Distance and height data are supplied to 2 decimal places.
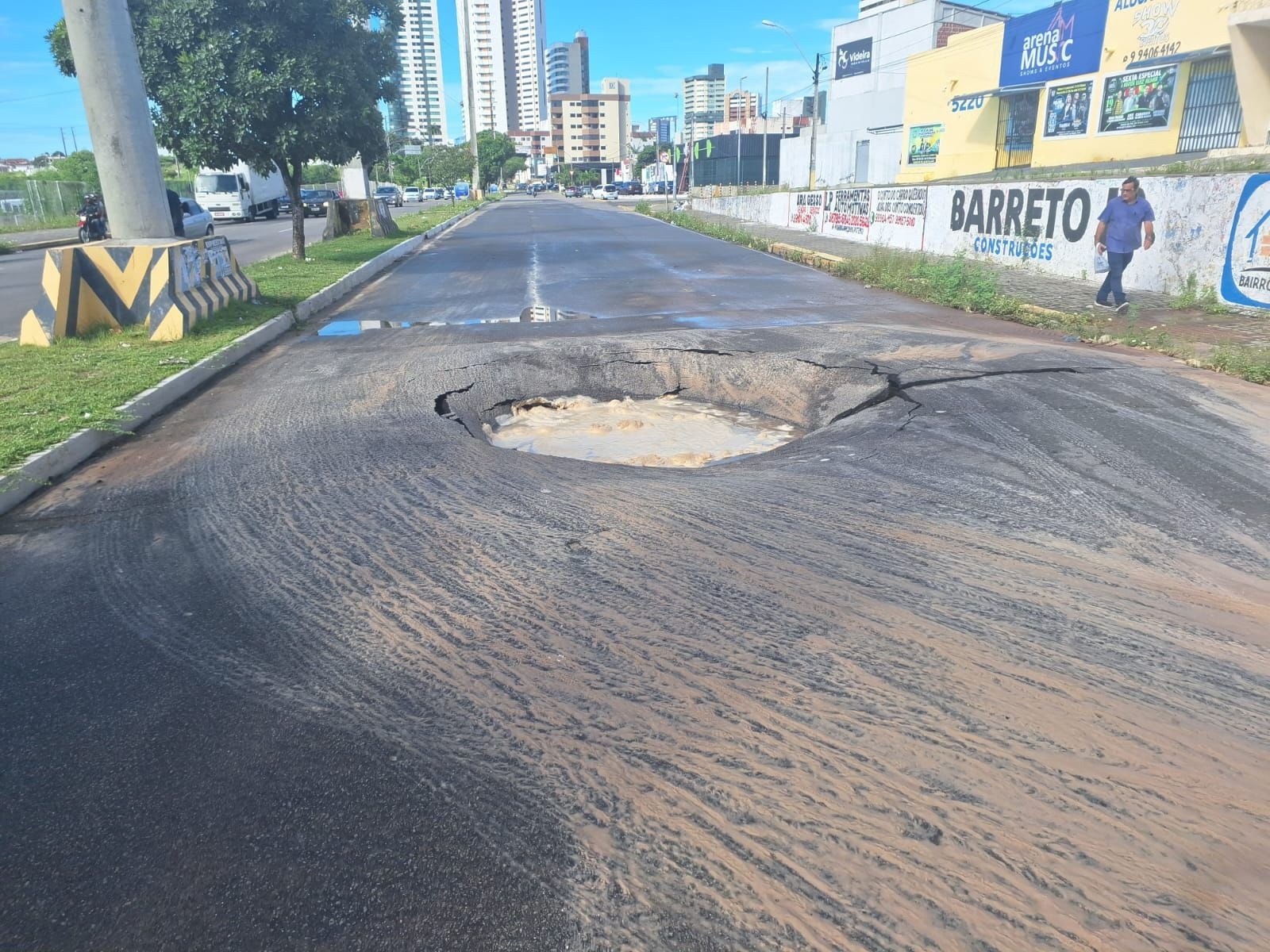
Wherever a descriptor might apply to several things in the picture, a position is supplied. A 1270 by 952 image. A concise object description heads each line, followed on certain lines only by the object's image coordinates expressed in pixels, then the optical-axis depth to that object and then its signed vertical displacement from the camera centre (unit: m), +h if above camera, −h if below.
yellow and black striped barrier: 9.73 -0.95
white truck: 41.81 +0.54
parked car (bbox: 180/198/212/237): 26.38 -0.43
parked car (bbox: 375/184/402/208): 66.44 +0.51
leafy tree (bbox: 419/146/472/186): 76.88 +3.05
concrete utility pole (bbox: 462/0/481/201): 54.97 +7.18
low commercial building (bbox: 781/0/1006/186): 50.22 +6.56
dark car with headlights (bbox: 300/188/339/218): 48.81 +0.13
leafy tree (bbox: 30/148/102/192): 53.62 +2.33
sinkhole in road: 6.41 -1.73
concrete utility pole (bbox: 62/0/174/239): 9.86 +1.05
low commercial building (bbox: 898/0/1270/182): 22.92 +3.01
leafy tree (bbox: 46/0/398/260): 16.83 +2.49
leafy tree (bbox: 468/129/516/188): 112.12 +5.89
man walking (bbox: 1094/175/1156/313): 11.16 -0.64
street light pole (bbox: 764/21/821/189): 37.84 +3.89
